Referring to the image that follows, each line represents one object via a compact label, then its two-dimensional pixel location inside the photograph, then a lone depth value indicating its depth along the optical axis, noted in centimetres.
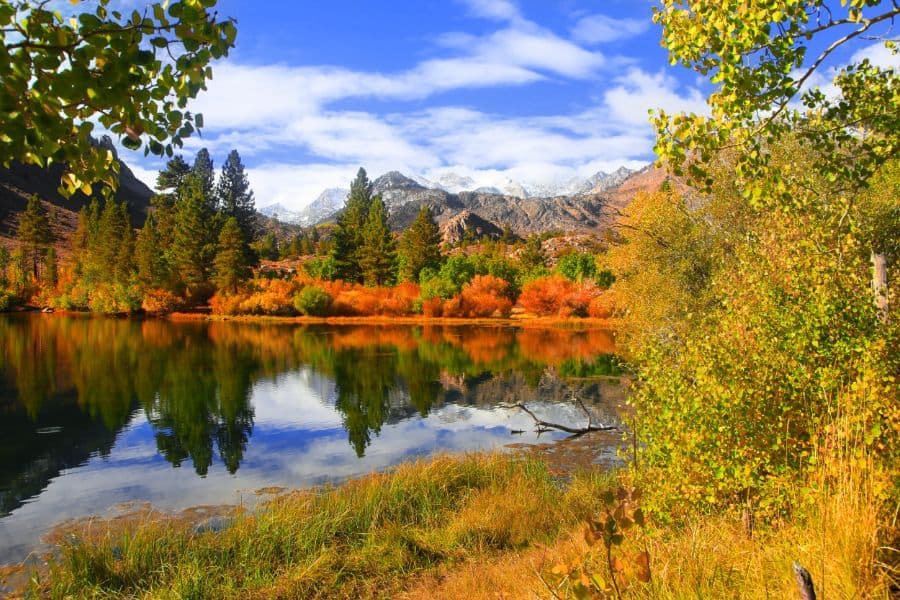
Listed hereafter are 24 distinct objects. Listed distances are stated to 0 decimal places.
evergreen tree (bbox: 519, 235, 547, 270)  8619
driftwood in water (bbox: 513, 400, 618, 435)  1753
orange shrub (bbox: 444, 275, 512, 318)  6812
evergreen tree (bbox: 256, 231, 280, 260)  11774
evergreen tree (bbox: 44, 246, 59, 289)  7462
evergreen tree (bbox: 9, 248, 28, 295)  7125
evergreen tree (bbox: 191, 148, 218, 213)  8335
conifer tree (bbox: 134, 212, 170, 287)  6556
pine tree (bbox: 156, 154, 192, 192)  8256
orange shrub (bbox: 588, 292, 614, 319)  6086
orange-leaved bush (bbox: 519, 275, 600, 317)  6469
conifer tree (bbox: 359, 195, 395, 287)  7475
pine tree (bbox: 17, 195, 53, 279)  7588
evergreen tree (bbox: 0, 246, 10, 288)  7456
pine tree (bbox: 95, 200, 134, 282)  6869
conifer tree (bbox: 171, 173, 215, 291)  6738
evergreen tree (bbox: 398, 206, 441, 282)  7794
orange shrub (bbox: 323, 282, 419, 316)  6781
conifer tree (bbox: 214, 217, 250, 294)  6600
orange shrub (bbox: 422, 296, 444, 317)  6700
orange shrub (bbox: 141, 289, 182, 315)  6569
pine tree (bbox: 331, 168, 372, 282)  7806
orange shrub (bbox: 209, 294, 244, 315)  6506
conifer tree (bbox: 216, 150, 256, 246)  8706
